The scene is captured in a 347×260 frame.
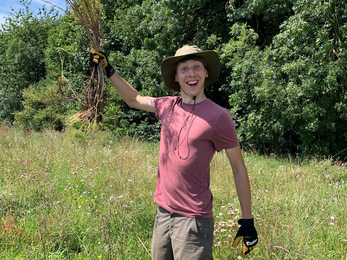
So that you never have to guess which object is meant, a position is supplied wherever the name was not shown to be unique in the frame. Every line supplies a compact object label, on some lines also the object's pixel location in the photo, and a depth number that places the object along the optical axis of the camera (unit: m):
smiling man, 1.81
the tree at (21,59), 19.09
